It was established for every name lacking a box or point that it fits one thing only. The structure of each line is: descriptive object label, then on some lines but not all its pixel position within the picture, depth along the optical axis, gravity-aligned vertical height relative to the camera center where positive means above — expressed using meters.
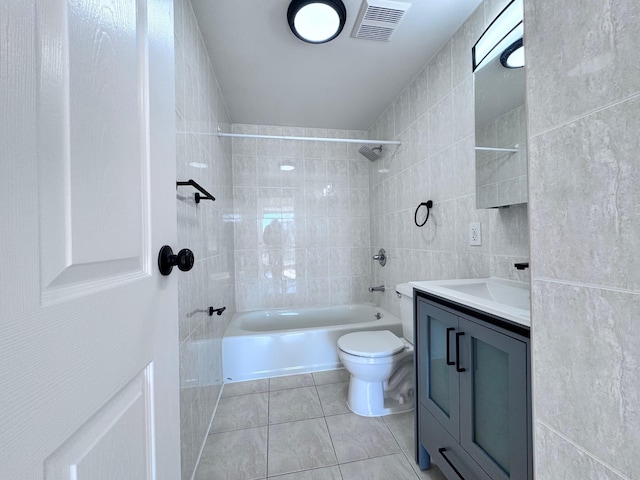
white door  0.28 +0.00
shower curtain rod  2.14 +0.82
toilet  1.65 -0.83
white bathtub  2.16 -0.91
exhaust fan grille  1.34 +1.18
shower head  2.58 +0.85
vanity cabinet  0.78 -0.57
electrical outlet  1.44 +0.02
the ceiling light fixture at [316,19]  1.34 +1.18
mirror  1.16 +0.59
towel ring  1.83 +0.21
